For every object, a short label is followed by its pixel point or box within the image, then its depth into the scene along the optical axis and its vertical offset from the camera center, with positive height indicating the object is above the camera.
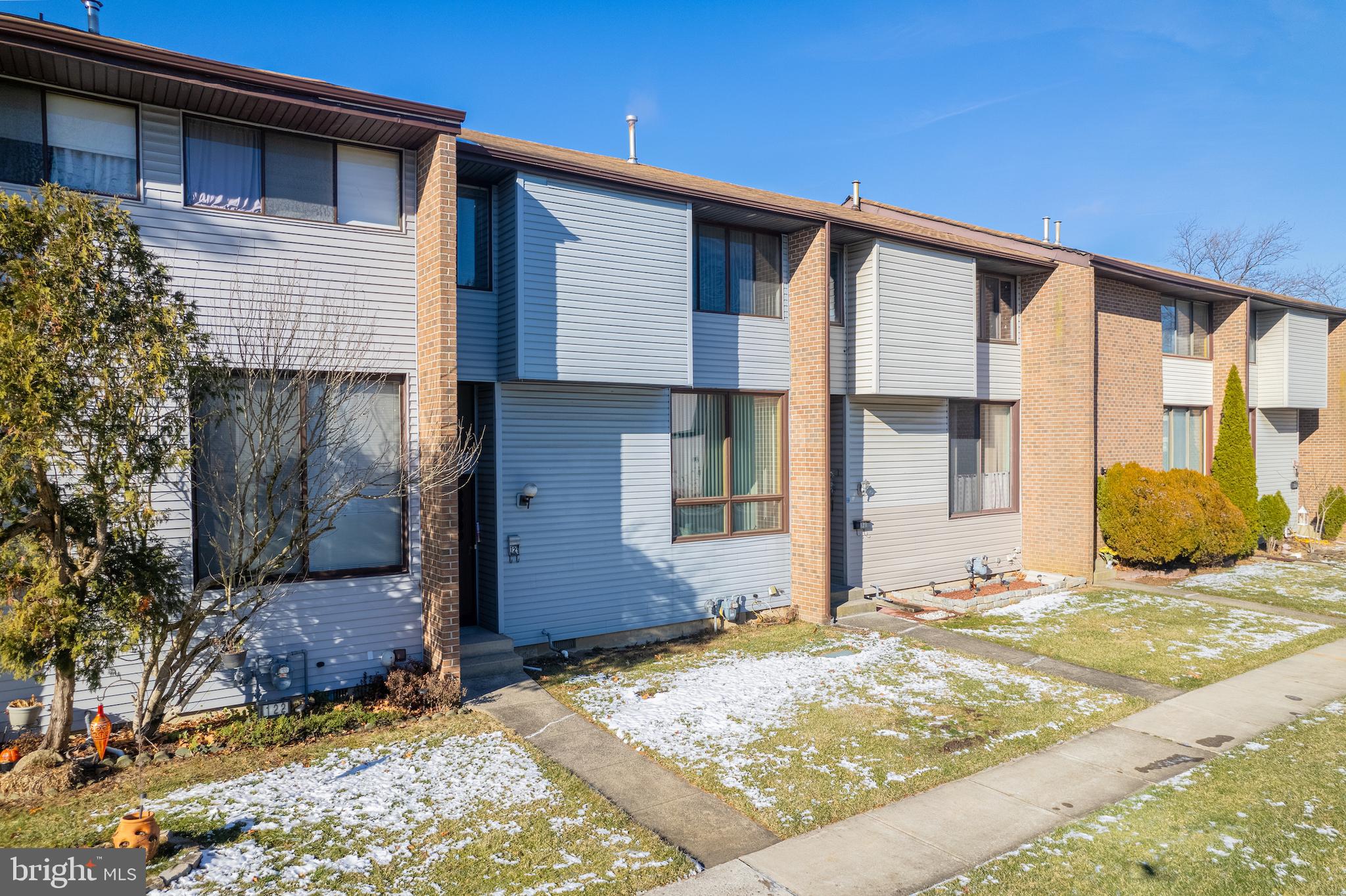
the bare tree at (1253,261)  35.84 +8.16
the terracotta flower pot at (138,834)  4.84 -2.44
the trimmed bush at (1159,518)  14.95 -1.61
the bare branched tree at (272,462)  6.79 -0.22
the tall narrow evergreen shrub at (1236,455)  18.23 -0.46
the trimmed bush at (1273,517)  18.95 -2.00
